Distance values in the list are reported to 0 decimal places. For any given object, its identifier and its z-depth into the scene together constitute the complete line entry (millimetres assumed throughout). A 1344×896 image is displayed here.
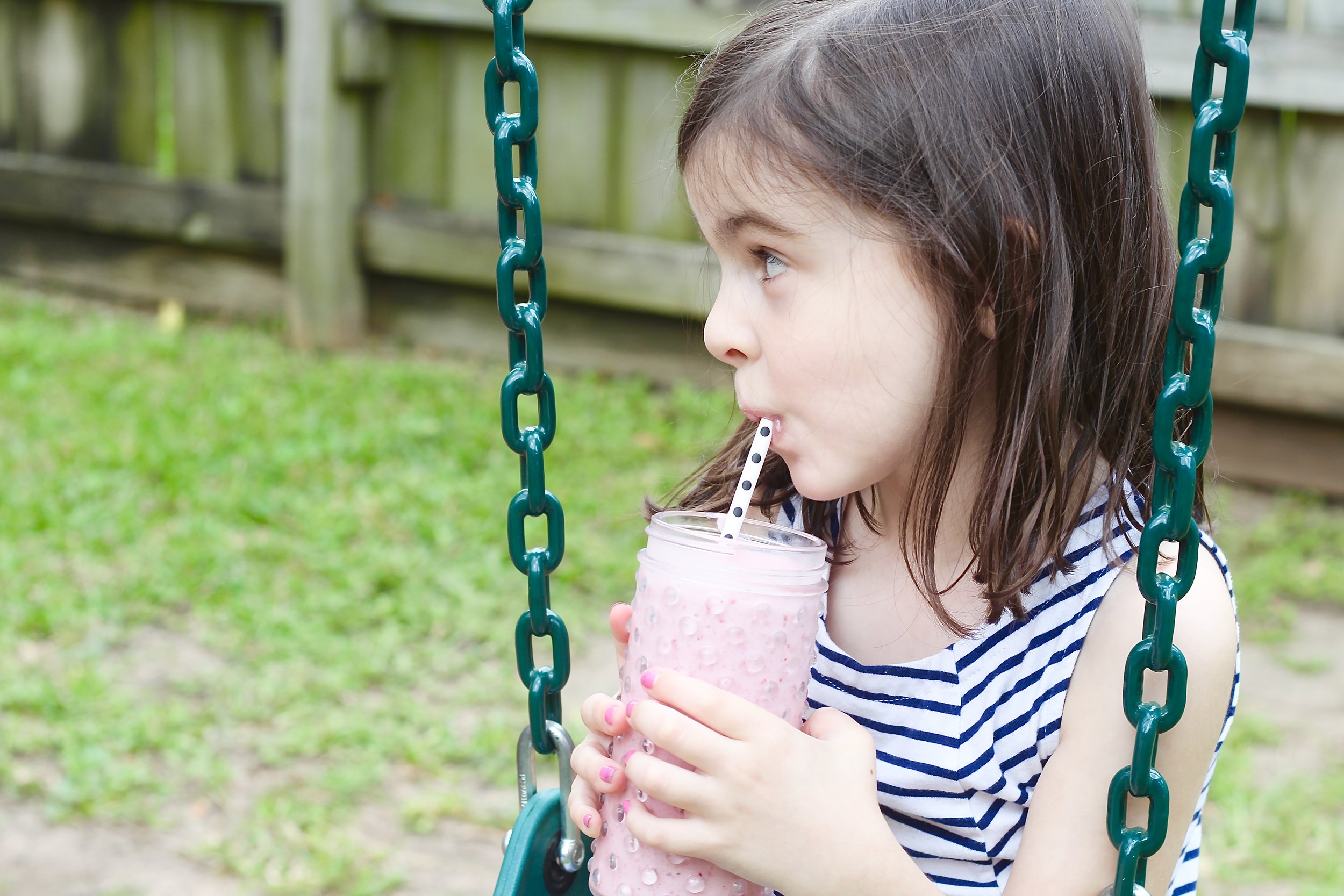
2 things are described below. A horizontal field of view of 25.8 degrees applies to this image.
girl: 1107
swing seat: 1156
